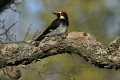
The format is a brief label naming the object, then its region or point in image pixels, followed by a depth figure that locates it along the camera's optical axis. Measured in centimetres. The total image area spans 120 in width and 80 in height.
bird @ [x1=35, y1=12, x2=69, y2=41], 1350
